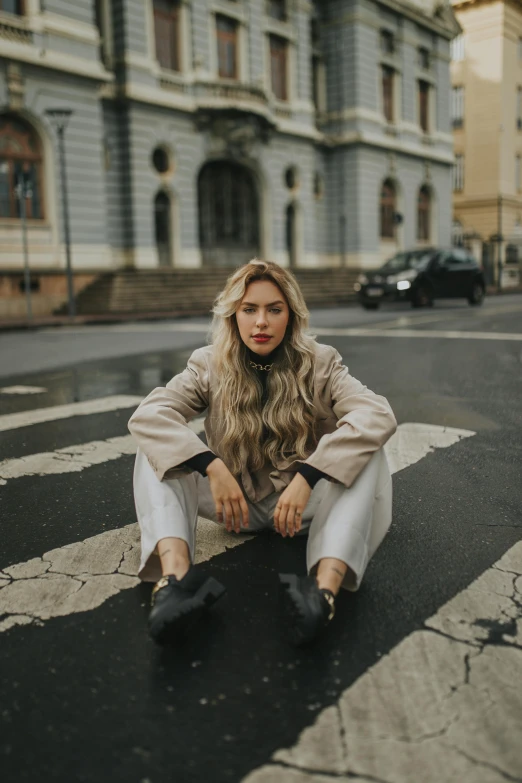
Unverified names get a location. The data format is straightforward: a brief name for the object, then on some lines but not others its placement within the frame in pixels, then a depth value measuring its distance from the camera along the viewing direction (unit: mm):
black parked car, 19719
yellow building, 46094
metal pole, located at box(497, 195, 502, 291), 34719
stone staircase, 20547
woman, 2480
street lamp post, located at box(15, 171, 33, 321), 16531
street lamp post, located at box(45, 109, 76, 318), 17078
